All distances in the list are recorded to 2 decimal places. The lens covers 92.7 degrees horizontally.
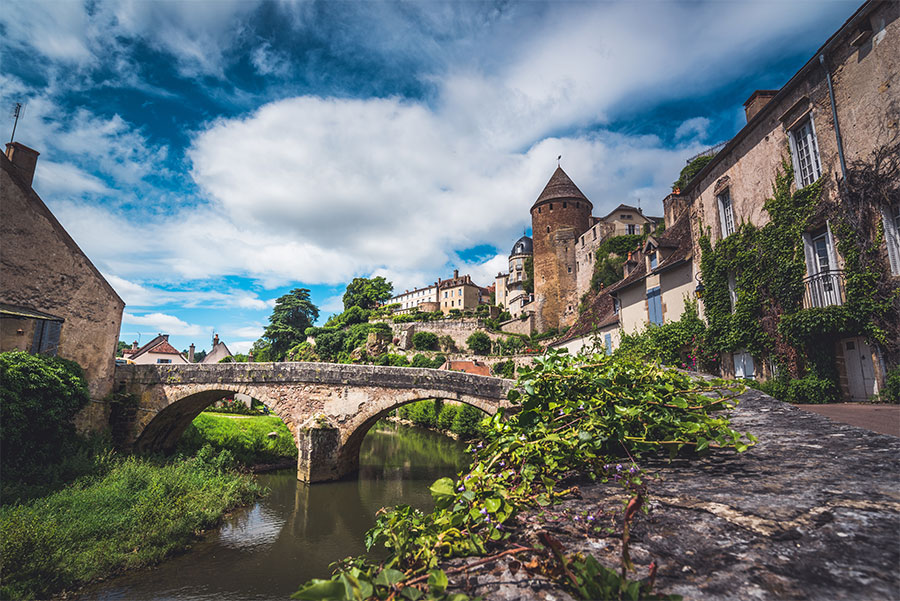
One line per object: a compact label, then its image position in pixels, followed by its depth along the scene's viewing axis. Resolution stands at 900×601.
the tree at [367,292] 64.31
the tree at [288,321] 54.72
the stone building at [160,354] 29.12
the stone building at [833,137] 7.12
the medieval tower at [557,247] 36.28
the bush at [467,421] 21.23
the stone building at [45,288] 10.55
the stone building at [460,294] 63.23
